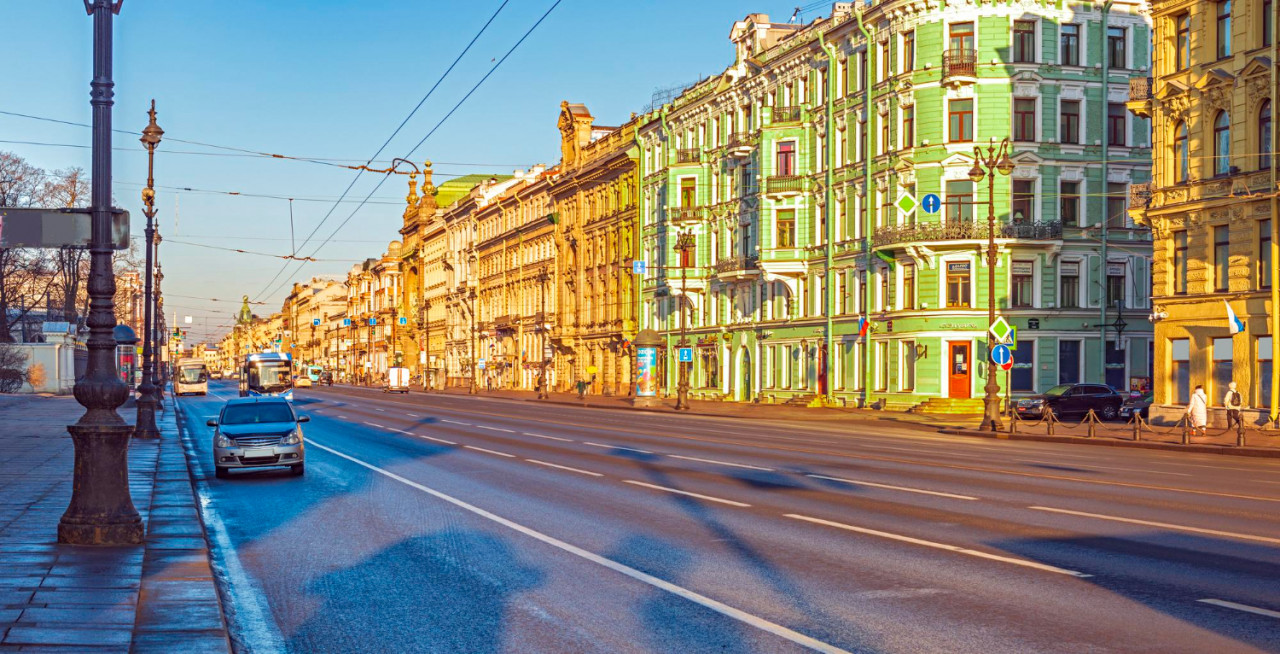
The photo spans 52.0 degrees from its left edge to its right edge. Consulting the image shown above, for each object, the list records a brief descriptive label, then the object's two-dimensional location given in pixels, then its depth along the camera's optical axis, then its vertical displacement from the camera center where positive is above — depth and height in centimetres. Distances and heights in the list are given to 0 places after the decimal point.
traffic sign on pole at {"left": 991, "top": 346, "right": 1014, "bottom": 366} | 3759 -38
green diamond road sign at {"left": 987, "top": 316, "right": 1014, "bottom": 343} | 3909 +38
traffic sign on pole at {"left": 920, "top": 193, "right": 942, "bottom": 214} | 5156 +552
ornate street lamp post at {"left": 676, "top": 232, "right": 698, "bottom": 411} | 5981 +9
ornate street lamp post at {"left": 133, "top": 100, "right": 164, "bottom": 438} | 3397 -91
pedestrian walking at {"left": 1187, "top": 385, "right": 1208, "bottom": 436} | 3494 -178
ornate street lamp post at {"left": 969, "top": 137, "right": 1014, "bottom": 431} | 3891 -133
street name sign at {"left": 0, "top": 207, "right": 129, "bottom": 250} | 1127 +101
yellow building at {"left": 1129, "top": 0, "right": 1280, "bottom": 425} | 3769 +440
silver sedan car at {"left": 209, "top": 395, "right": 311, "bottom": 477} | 2277 -181
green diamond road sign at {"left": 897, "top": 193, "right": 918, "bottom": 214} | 5278 +558
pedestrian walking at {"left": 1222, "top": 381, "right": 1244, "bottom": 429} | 3722 -176
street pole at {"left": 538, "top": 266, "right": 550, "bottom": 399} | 10062 +108
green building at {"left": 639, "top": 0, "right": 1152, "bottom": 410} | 5284 +602
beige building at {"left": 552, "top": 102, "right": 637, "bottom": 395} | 8450 +634
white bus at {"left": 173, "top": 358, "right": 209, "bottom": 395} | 9612 -292
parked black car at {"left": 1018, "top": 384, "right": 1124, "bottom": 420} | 4806 -217
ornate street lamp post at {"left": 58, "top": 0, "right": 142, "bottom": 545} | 1214 -64
